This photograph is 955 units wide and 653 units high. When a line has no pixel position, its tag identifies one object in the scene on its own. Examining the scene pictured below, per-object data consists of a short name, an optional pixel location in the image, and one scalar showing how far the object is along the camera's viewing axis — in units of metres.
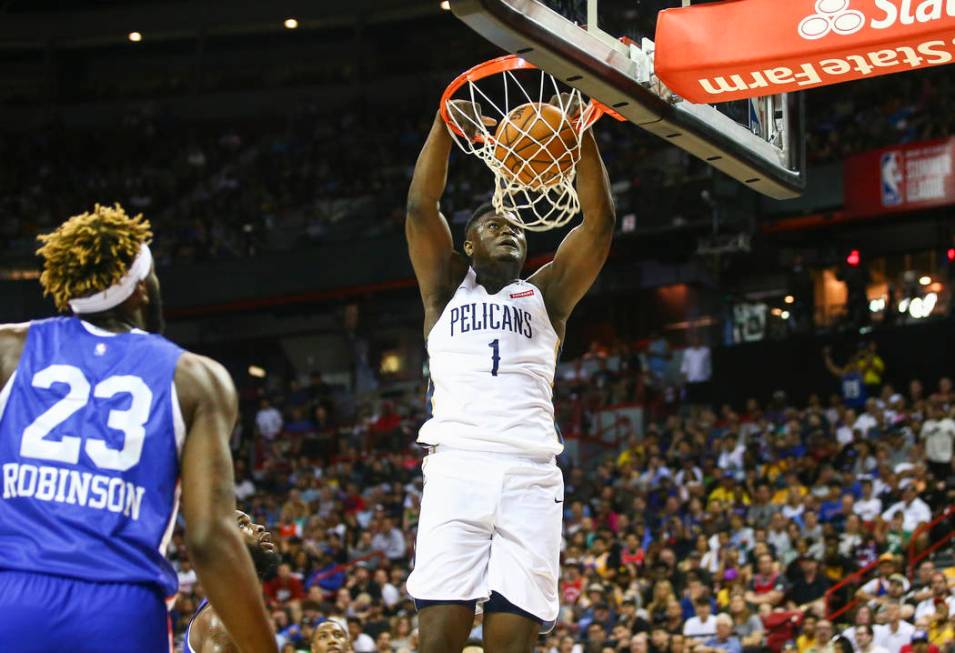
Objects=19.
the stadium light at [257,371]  28.63
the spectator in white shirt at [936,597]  11.72
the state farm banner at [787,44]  6.02
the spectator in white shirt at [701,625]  12.75
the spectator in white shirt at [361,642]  13.67
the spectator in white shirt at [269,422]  23.95
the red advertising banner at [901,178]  20.78
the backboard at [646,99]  5.39
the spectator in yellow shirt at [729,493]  16.23
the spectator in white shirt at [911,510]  14.09
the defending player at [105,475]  3.31
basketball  6.11
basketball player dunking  5.39
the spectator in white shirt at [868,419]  17.44
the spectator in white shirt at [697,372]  22.06
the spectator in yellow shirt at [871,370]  19.95
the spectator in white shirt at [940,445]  15.70
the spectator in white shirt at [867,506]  14.56
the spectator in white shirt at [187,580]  17.02
